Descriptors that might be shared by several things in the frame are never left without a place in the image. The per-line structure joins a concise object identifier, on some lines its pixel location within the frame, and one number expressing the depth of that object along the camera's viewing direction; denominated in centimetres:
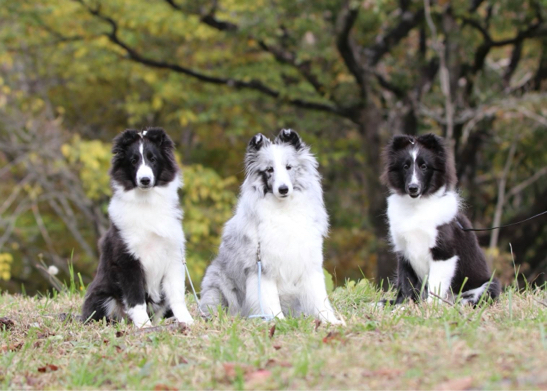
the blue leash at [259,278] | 1070
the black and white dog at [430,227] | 1125
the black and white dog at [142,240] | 1100
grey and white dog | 1070
